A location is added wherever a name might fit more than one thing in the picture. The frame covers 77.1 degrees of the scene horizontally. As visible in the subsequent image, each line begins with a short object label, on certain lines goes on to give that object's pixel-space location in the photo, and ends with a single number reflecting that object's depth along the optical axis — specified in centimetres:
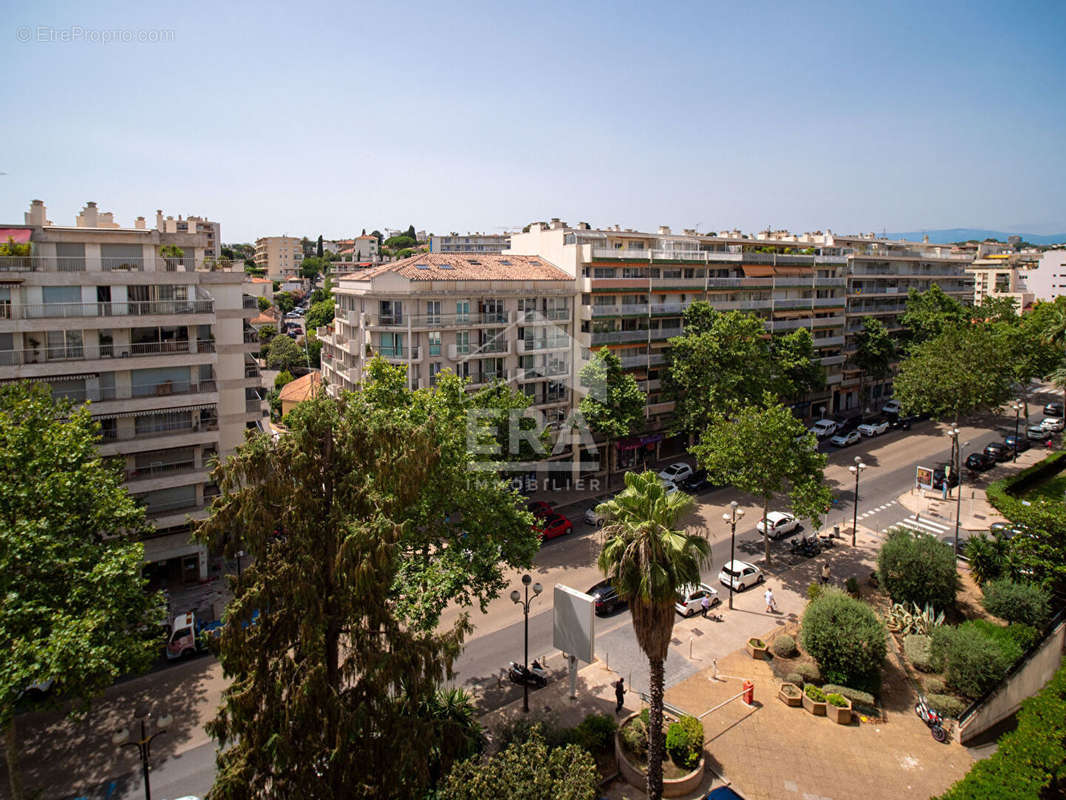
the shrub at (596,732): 2142
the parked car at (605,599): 3064
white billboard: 2280
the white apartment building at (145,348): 3023
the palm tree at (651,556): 1716
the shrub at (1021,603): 2809
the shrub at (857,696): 2414
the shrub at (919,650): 2665
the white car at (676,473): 4703
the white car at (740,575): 3322
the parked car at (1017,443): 5362
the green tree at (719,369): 4772
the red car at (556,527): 3903
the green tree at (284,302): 13950
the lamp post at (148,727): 2317
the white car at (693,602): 3105
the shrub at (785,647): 2742
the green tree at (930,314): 6694
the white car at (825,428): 5964
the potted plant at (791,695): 2447
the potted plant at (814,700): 2405
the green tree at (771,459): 3359
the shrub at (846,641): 2494
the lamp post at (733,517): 3156
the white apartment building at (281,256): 18150
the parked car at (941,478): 4676
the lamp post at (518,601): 2383
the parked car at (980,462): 5053
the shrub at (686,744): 2094
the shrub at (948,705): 2379
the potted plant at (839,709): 2353
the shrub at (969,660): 2422
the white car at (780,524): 3900
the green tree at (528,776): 1566
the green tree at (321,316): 10600
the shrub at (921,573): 2989
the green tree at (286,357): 9138
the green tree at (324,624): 1481
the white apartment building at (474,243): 12812
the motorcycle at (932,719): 2266
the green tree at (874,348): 6456
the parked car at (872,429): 6027
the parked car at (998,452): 5234
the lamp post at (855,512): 3770
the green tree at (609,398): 4319
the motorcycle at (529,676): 2555
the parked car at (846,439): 5694
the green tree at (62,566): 1834
